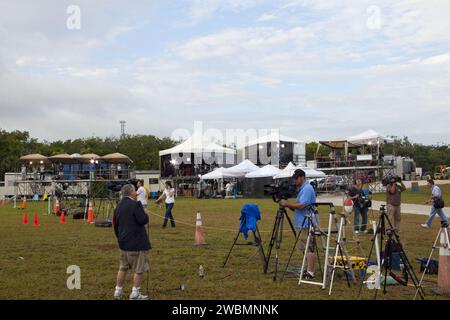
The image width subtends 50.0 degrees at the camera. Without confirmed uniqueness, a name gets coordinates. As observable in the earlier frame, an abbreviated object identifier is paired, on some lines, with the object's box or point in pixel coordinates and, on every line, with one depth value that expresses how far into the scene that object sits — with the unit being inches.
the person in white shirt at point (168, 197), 671.8
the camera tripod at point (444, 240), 296.4
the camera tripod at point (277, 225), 336.6
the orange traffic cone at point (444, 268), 298.8
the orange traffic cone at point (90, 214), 809.5
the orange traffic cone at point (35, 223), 756.0
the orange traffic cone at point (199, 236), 507.3
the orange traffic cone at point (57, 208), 973.8
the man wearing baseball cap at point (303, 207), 327.6
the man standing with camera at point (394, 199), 523.5
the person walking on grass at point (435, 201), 609.0
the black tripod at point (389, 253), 286.5
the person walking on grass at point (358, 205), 613.3
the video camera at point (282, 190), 342.0
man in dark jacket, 285.7
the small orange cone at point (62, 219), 805.2
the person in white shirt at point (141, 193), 631.2
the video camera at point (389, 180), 536.1
